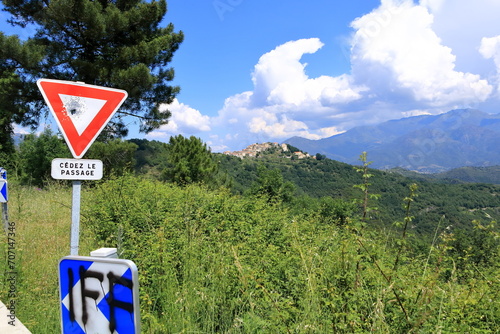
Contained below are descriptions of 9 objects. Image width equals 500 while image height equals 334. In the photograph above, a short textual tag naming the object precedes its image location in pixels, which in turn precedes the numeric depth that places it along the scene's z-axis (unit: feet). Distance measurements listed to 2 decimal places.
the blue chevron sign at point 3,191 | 17.41
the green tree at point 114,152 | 43.50
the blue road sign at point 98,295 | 4.46
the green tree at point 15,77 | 41.11
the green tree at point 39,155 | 46.03
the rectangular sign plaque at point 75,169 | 6.77
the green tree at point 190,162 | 46.85
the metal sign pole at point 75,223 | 6.28
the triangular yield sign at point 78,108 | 7.18
